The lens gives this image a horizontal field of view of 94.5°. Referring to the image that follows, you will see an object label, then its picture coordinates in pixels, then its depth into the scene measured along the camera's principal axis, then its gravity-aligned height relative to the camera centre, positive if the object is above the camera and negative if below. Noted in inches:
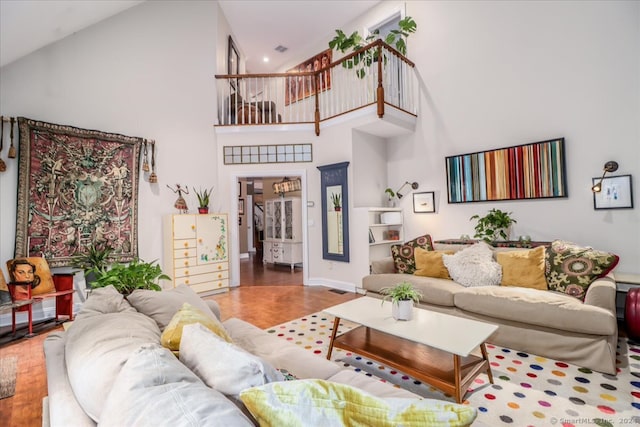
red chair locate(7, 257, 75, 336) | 126.3 -28.2
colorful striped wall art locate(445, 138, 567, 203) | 145.0 +22.3
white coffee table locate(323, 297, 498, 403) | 71.9 -38.9
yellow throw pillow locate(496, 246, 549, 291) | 116.6 -22.1
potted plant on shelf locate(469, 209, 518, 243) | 154.8 -5.4
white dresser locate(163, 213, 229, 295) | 175.8 -17.1
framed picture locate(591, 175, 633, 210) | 125.8 +7.8
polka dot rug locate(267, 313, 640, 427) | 68.9 -47.4
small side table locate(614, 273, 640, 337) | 100.5 -32.6
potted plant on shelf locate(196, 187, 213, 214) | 189.5 +13.0
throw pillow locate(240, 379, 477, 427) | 27.4 -18.3
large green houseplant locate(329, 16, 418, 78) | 184.7 +113.2
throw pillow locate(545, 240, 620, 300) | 103.8 -20.0
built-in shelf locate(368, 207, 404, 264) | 187.5 -7.9
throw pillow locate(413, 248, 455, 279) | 138.9 -22.6
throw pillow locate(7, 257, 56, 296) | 133.7 -22.7
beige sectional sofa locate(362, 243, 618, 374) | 87.4 -34.5
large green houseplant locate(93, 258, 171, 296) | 80.0 -14.7
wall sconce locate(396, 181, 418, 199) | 198.1 +21.1
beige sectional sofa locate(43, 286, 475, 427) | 26.5 -16.8
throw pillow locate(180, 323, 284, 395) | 35.0 -17.8
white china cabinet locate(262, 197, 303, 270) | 276.1 -11.6
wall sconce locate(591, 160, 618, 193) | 129.2 +18.6
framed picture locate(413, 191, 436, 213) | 189.6 +9.6
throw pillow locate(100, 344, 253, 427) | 25.2 -16.3
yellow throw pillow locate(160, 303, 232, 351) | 45.8 -17.0
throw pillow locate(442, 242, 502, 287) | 123.7 -21.9
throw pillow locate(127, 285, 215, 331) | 64.4 -18.2
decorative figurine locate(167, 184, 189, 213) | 184.9 +14.3
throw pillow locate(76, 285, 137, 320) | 56.9 -16.0
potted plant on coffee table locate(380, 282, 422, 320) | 88.9 -25.3
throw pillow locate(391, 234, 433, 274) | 149.2 -18.3
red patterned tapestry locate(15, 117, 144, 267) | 140.6 +18.3
